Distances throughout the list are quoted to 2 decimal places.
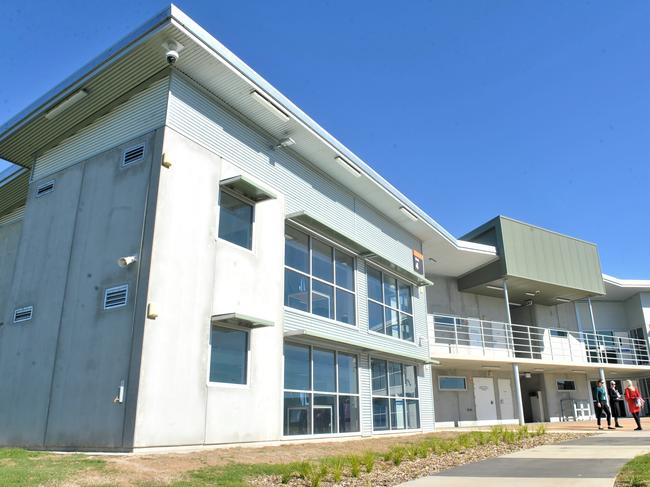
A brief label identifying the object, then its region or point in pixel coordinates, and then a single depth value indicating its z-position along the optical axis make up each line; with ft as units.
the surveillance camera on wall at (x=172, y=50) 35.88
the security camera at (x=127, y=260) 34.73
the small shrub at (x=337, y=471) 26.45
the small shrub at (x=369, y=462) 29.89
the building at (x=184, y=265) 34.24
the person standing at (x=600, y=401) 65.57
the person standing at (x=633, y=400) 60.59
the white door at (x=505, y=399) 91.25
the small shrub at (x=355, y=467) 28.04
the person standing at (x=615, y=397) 66.58
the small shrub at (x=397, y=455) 33.05
